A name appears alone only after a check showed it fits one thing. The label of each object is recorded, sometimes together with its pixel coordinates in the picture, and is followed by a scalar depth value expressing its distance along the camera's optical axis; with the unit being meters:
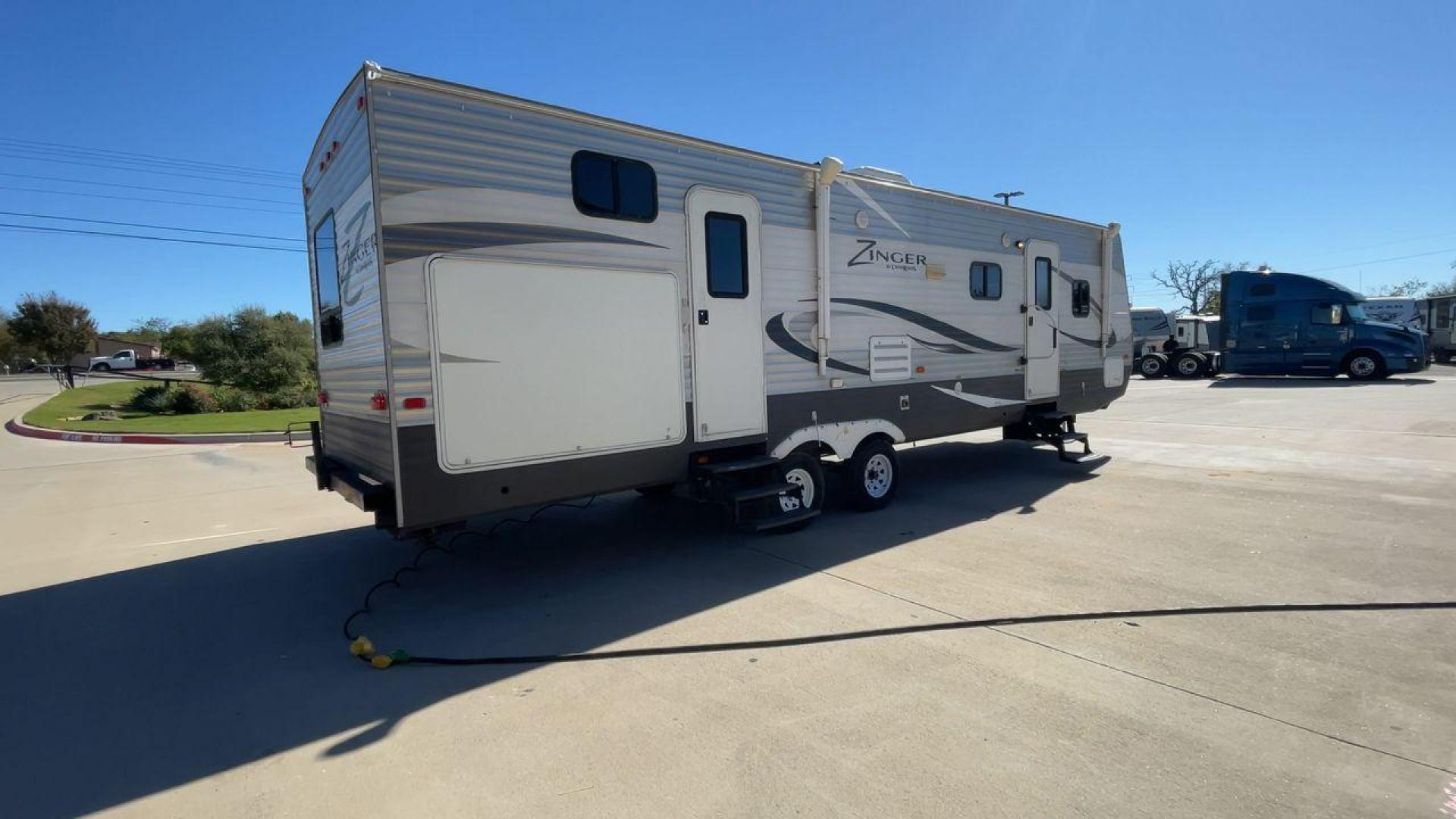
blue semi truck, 20.48
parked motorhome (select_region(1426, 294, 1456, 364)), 29.12
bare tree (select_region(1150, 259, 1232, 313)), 63.56
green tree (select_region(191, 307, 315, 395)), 21.09
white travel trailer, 4.37
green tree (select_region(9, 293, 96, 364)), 46.75
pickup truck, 49.72
